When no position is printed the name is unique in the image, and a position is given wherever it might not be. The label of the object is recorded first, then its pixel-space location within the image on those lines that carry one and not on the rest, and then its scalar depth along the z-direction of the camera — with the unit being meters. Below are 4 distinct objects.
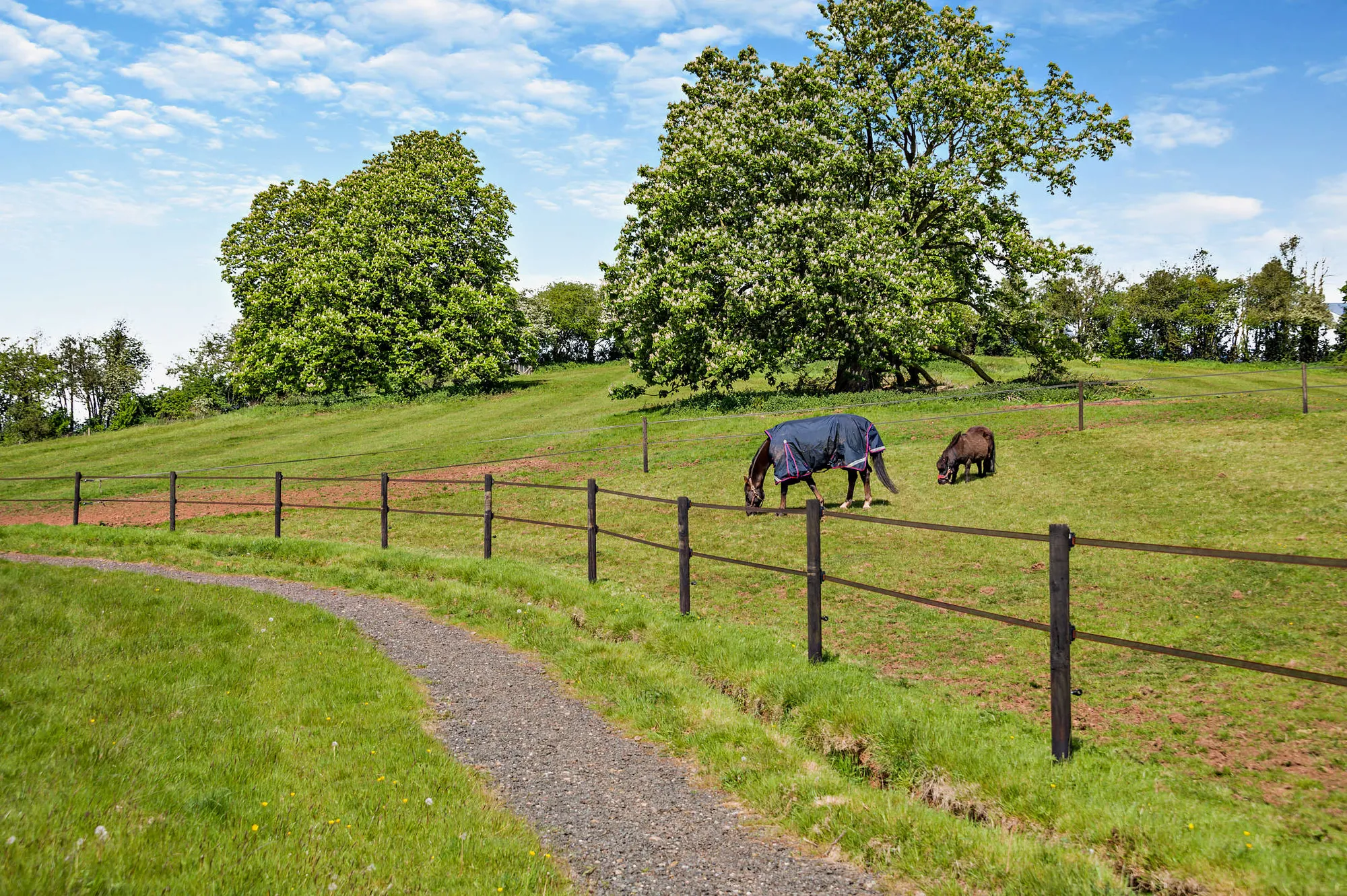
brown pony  17.09
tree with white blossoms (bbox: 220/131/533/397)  44.50
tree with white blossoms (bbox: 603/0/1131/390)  26.19
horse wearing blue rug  15.42
